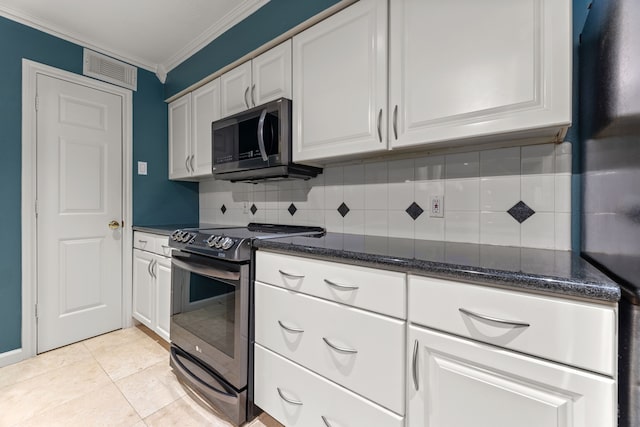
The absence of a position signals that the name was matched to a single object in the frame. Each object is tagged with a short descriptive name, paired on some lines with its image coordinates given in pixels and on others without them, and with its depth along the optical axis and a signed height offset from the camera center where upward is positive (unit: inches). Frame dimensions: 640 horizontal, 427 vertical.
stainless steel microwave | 65.3 +16.9
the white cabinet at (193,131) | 88.7 +28.0
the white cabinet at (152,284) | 82.3 -23.1
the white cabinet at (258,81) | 66.6 +34.3
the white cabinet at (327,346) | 38.3 -21.0
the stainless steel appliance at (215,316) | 55.0 -22.9
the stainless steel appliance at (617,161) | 25.3 +6.0
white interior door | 84.7 -0.1
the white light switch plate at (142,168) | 103.3 +16.0
